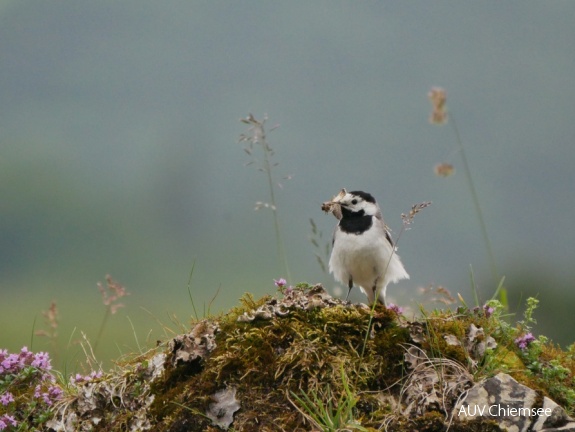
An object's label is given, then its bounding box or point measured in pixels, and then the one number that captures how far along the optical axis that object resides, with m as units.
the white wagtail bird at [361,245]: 18.37
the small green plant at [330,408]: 11.15
